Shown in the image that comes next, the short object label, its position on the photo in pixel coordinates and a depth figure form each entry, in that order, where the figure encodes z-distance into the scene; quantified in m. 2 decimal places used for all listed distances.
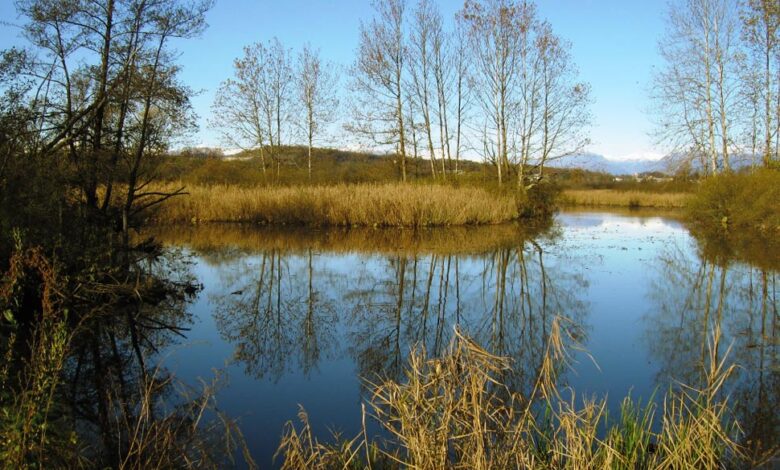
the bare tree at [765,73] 19.73
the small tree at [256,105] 29.33
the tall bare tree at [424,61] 25.20
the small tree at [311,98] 29.97
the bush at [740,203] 16.59
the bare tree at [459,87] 25.75
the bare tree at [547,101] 23.17
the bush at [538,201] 23.58
